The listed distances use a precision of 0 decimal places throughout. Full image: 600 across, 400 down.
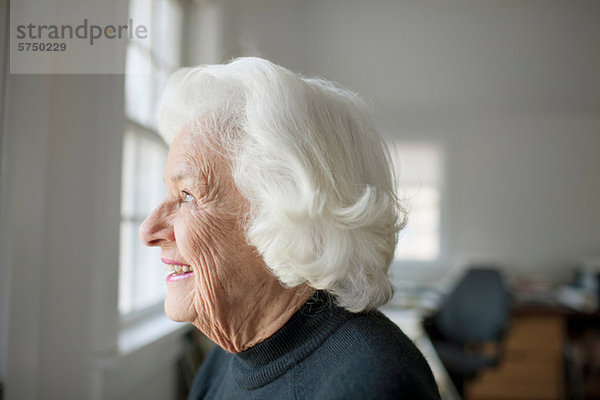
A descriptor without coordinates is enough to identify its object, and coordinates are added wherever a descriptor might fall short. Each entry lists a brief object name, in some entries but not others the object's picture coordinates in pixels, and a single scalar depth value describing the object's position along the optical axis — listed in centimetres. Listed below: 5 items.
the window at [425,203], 471
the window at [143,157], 208
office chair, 332
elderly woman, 78
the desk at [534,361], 384
